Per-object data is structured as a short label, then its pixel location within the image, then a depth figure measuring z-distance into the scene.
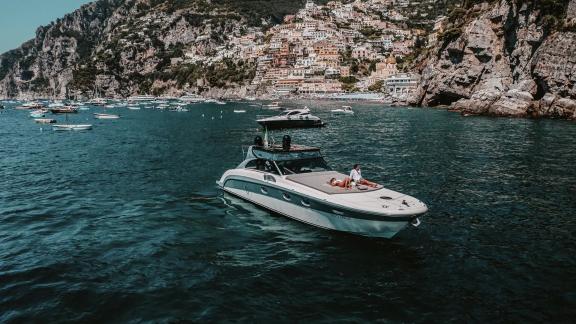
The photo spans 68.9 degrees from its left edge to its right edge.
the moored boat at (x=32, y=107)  143.44
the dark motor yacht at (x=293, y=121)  77.06
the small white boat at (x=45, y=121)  83.94
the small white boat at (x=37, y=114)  102.97
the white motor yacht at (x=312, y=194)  15.87
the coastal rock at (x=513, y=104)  79.44
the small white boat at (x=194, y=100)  189.75
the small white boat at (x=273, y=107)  131.50
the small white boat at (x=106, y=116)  98.72
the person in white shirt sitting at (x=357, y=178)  18.52
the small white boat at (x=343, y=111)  103.66
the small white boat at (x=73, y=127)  68.66
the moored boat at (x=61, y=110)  114.75
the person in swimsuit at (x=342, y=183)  18.30
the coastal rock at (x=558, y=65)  74.56
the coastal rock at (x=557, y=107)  72.44
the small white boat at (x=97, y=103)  171.60
